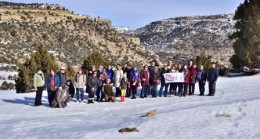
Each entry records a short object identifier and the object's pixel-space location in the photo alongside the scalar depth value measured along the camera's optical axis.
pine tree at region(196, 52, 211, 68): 47.97
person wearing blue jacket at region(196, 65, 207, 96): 22.32
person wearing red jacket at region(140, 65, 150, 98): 22.52
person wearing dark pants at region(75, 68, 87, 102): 22.18
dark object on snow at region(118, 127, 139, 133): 13.93
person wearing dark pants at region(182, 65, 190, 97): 22.45
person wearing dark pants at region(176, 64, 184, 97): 22.85
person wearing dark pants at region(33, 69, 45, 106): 21.39
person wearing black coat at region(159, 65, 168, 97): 22.80
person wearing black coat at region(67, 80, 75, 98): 23.56
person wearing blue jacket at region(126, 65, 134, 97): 22.77
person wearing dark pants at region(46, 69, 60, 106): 21.16
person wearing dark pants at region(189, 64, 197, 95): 22.36
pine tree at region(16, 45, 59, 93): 34.84
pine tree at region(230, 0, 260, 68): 35.84
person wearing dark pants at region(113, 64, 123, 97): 22.45
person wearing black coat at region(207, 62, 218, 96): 21.89
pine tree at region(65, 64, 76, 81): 38.78
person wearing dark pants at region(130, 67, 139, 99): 22.67
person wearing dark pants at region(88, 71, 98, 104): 21.89
